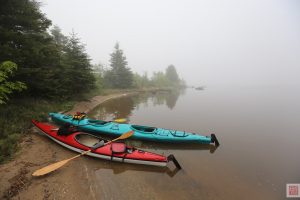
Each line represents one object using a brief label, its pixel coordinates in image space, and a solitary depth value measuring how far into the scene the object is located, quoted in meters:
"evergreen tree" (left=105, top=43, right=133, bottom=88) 35.75
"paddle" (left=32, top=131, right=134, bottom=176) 5.23
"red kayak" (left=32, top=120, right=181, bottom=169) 6.43
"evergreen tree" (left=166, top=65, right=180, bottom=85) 66.68
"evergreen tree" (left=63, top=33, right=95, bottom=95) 15.66
